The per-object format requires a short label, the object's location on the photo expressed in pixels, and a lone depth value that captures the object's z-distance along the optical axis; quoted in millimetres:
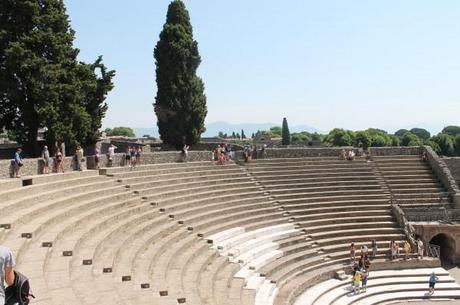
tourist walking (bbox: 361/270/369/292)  19625
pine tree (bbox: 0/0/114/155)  22188
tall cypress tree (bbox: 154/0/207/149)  33625
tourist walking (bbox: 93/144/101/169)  20198
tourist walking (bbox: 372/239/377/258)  22142
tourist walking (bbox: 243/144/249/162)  27859
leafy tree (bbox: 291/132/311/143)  118425
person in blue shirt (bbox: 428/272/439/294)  19859
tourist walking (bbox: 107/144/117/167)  21203
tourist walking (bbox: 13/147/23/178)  16000
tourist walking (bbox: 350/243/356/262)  21156
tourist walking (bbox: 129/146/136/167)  22016
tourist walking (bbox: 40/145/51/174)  17547
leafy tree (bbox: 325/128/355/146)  79375
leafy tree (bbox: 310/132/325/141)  138475
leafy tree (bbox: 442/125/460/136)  149950
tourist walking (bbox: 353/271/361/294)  19281
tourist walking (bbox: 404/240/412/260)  22406
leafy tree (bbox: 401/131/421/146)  81000
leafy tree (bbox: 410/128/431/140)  146450
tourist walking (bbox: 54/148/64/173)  17969
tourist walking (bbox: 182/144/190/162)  25430
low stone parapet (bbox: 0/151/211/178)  16000
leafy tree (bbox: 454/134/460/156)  70375
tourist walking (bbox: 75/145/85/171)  19211
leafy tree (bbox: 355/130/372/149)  77462
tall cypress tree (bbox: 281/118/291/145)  73850
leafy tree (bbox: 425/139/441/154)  69688
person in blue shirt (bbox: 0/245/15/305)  4852
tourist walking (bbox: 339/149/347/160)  30047
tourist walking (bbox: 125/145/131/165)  21984
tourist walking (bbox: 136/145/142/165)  22595
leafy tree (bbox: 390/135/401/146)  89194
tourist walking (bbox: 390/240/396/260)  22188
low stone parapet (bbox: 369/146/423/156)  30609
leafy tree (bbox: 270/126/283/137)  165375
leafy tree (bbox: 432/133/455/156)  69750
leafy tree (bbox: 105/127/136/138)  134250
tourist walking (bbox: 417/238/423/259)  22820
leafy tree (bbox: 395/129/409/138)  169625
